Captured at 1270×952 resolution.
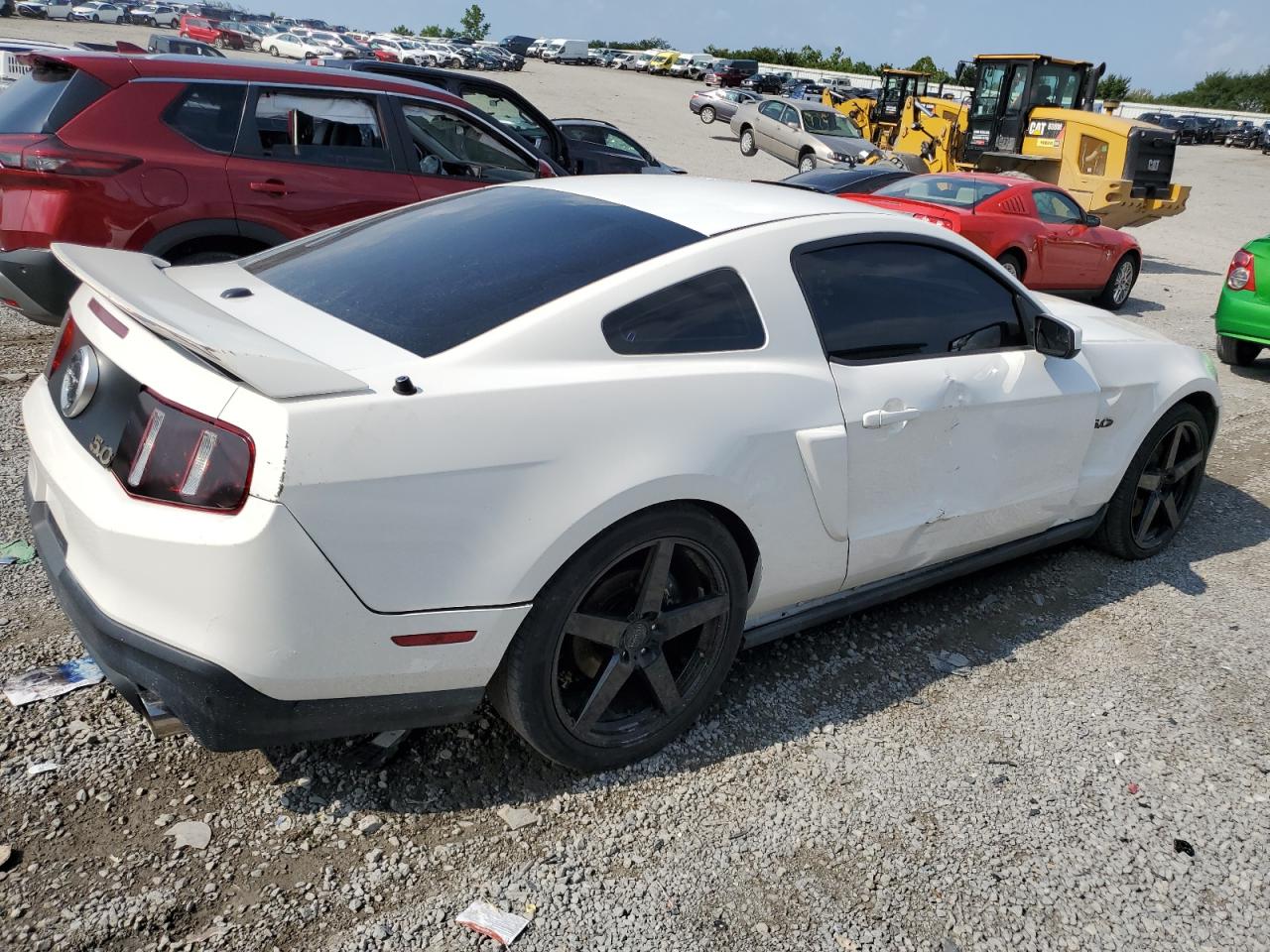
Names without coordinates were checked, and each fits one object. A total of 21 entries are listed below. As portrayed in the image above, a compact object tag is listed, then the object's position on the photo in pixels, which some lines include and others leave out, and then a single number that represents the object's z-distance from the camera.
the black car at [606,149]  13.27
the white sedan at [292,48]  43.62
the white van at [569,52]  67.75
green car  8.69
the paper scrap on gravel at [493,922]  2.41
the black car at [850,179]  11.78
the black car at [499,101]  9.93
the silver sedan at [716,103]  35.44
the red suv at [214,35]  49.53
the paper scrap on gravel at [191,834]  2.58
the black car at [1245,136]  51.59
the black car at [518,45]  70.19
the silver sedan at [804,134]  23.64
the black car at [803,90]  47.97
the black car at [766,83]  53.66
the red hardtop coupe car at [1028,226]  10.51
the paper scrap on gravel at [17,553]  3.88
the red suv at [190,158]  5.36
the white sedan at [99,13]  60.28
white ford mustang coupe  2.31
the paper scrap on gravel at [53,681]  3.08
